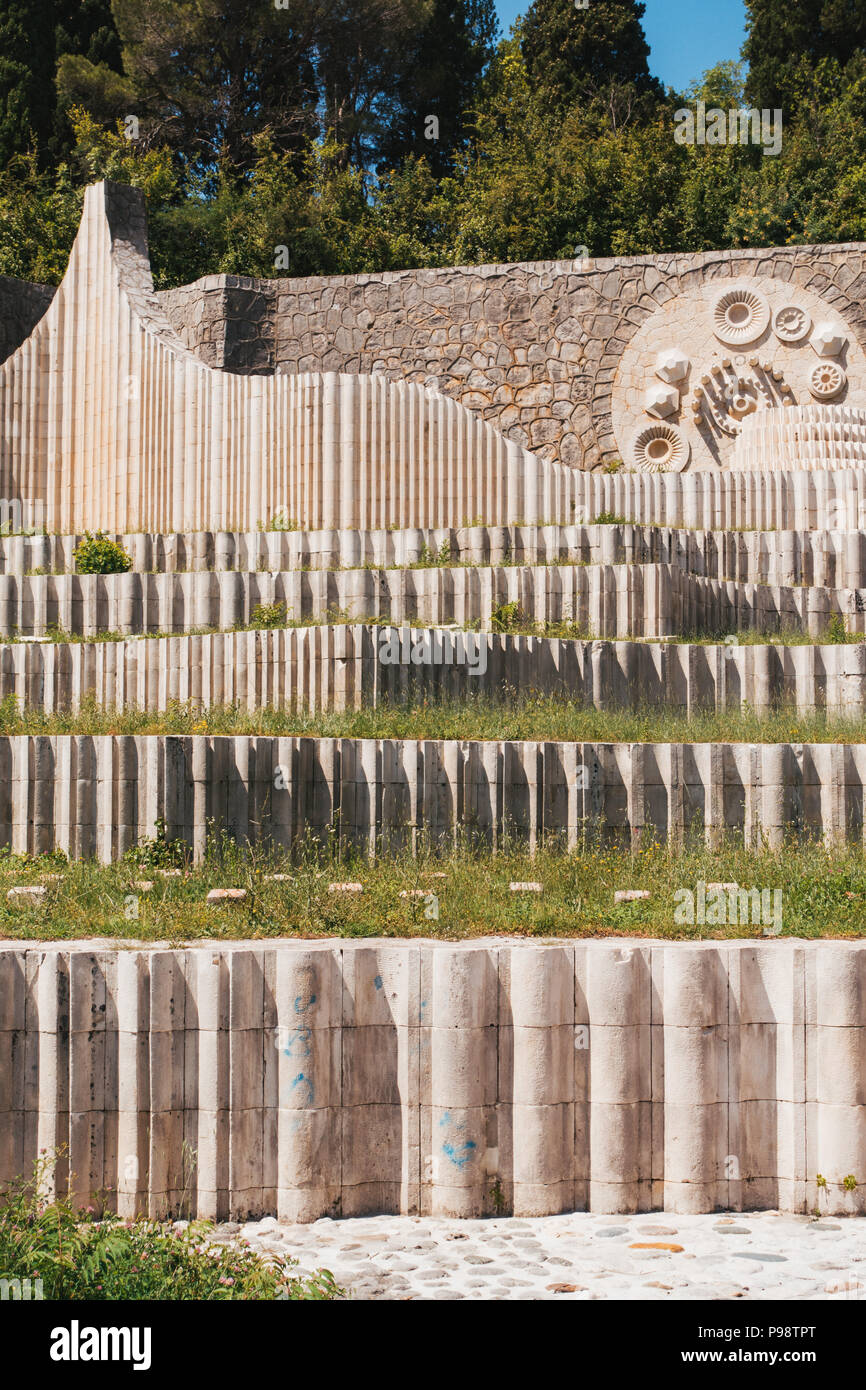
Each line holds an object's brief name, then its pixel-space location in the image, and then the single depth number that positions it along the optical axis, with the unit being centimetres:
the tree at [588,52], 3681
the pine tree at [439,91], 3766
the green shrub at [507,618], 1717
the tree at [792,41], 3550
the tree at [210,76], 3553
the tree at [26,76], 3578
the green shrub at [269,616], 1738
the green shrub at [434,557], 1897
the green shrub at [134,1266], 808
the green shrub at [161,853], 1366
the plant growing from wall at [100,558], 1936
